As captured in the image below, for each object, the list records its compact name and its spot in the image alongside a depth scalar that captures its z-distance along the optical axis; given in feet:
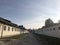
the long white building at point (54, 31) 39.70
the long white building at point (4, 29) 33.33
